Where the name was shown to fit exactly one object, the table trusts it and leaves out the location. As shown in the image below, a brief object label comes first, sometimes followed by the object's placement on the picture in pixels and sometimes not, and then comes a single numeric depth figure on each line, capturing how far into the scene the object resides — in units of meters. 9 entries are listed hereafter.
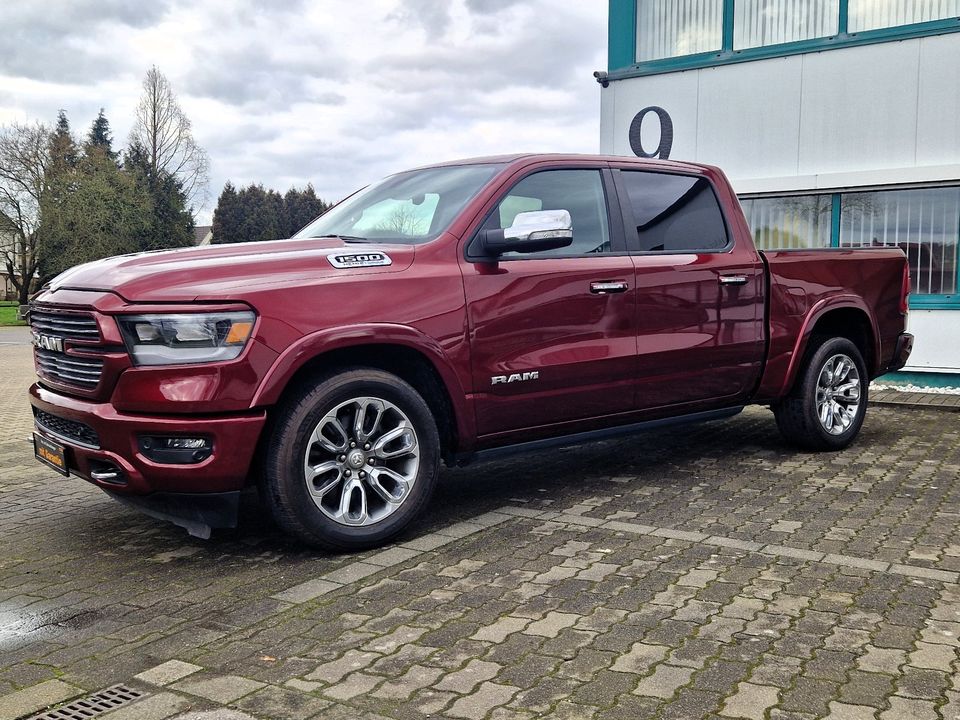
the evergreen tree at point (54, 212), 41.28
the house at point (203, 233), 108.49
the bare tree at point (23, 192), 42.34
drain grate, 2.88
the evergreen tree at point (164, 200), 52.72
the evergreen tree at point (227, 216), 78.50
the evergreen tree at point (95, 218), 41.59
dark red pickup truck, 4.05
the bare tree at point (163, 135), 55.31
